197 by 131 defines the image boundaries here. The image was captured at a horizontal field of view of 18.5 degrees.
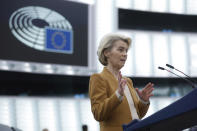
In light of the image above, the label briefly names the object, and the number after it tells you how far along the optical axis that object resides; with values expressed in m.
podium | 3.13
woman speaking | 3.76
